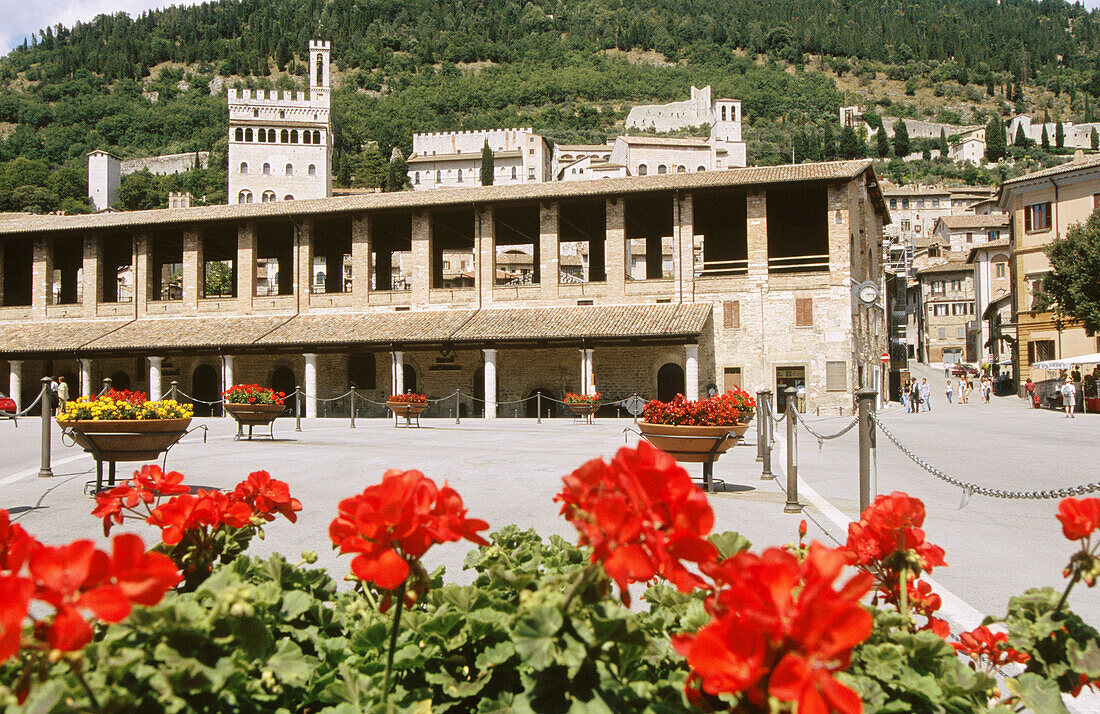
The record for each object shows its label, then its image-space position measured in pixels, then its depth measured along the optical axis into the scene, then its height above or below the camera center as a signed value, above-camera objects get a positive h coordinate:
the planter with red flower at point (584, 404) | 24.05 -1.13
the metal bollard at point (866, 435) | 5.68 -0.54
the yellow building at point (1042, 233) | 37.50 +6.85
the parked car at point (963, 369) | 62.97 -0.52
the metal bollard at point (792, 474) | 7.30 -1.05
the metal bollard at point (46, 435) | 9.36 -0.76
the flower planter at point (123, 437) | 7.53 -0.64
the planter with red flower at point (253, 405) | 15.20 -0.66
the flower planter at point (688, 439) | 8.28 -0.80
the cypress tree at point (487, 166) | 105.25 +28.46
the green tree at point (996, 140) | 121.50 +35.88
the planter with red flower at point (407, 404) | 22.02 -0.97
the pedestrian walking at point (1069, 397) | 26.89 -1.23
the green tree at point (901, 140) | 128.88 +38.38
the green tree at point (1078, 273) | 31.89 +3.85
